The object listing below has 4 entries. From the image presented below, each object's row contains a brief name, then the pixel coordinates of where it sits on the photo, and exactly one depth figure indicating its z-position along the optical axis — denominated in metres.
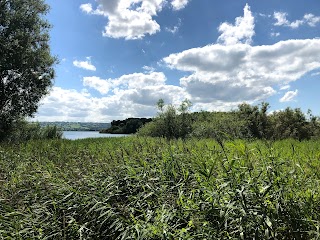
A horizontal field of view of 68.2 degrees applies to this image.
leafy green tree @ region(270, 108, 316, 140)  20.83
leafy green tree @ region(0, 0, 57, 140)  15.16
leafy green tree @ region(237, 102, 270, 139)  21.31
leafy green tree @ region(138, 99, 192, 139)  21.92
